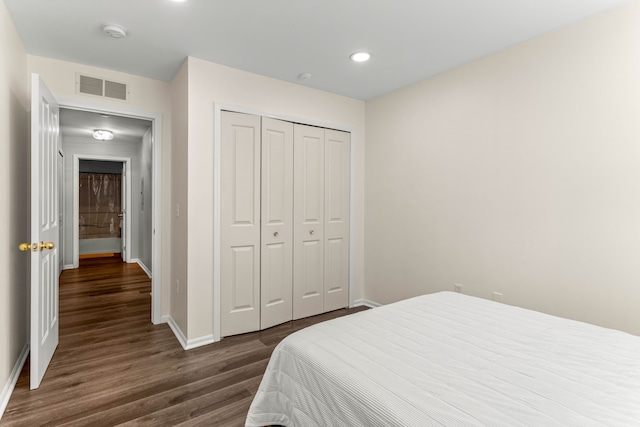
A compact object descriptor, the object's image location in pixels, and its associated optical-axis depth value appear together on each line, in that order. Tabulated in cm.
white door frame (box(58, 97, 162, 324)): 326
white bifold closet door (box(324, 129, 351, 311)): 368
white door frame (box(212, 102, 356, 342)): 287
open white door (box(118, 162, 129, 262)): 682
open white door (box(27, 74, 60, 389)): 208
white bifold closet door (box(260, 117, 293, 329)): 320
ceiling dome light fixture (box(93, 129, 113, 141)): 533
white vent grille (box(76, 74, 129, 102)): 289
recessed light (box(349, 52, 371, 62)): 269
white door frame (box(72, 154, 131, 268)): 612
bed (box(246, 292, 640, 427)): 101
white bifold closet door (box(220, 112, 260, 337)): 296
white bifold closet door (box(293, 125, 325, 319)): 344
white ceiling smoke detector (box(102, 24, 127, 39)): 226
